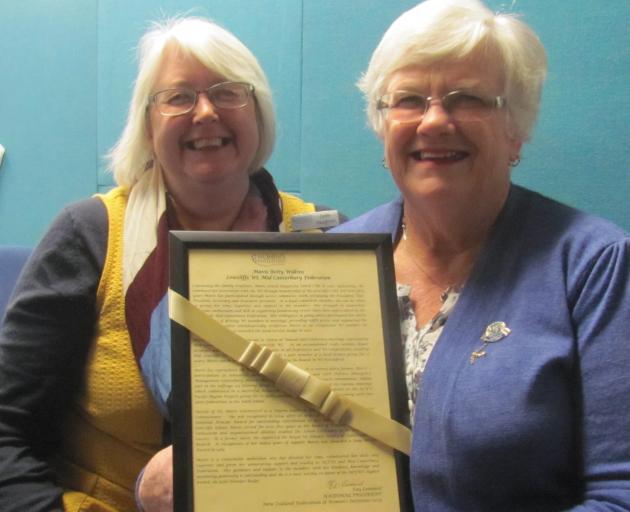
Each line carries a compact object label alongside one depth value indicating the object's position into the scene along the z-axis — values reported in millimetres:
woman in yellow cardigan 1253
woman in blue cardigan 857
